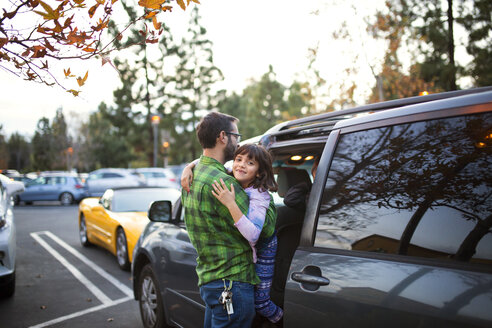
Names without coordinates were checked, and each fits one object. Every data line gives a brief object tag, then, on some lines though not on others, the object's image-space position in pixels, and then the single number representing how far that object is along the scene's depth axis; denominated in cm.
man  229
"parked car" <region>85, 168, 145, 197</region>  2211
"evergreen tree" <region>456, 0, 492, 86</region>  1237
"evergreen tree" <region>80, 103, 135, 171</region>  5066
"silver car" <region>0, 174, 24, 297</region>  501
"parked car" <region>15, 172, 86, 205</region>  2172
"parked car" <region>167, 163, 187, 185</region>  2881
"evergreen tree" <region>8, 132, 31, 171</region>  8015
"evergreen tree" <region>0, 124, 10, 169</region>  7106
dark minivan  157
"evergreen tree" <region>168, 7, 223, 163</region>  3828
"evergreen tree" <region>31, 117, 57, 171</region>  5709
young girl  219
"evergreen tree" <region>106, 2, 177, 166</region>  3544
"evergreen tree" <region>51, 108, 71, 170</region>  5797
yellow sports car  712
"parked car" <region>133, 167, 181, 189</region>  2394
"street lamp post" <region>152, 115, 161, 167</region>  2100
